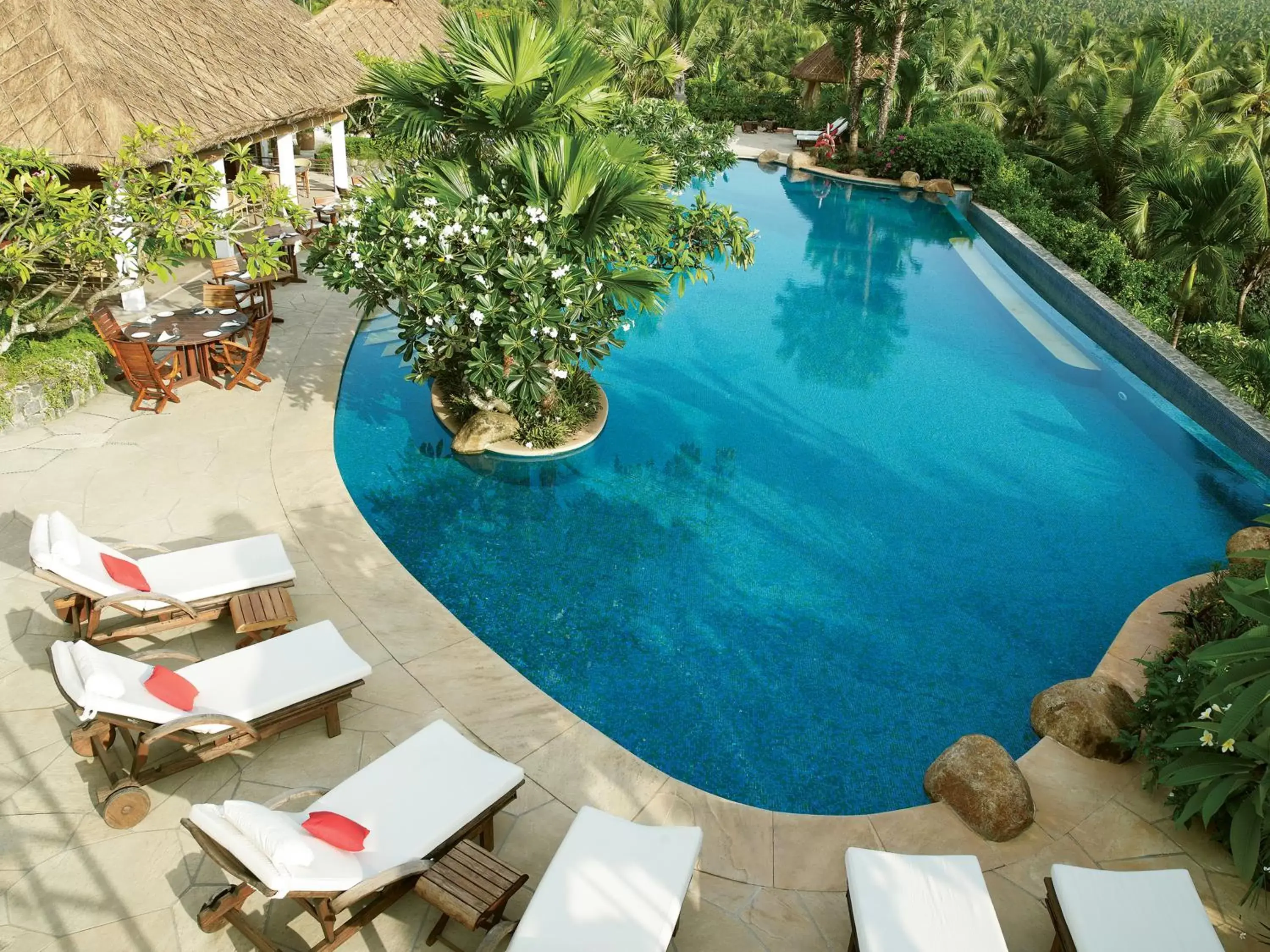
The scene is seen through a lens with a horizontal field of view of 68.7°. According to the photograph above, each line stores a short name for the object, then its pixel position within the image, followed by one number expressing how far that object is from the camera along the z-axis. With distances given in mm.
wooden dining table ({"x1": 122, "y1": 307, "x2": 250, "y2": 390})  10000
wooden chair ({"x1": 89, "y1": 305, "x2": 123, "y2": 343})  9688
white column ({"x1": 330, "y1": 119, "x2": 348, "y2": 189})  18500
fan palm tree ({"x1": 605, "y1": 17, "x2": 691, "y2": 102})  23391
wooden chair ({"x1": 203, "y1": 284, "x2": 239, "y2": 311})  11586
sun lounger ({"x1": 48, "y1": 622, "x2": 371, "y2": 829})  5051
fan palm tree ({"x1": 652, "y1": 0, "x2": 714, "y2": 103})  31484
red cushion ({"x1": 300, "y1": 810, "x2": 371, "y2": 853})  4504
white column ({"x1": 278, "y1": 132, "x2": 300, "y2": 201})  17109
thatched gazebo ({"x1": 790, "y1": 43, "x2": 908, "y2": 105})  31078
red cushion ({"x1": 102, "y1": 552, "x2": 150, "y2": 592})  6242
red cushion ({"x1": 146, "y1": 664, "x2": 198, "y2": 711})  5312
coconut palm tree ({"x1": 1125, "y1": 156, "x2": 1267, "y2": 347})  13875
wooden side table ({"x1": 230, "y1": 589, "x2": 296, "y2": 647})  6332
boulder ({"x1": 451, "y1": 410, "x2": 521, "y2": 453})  9883
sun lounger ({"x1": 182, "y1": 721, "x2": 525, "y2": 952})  4207
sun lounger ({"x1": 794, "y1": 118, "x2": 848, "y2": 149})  28656
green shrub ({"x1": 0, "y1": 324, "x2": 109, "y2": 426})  9203
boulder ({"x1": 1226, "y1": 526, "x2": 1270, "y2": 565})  7797
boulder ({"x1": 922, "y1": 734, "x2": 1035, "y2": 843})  5484
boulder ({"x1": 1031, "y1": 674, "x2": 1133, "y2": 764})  6125
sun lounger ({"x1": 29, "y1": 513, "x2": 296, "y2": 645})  6016
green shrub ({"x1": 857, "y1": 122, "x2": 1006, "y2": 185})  24578
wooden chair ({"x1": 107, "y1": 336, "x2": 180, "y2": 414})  9594
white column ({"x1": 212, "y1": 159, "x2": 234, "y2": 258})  13891
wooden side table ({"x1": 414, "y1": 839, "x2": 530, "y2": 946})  4355
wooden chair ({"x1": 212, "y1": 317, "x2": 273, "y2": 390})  10461
